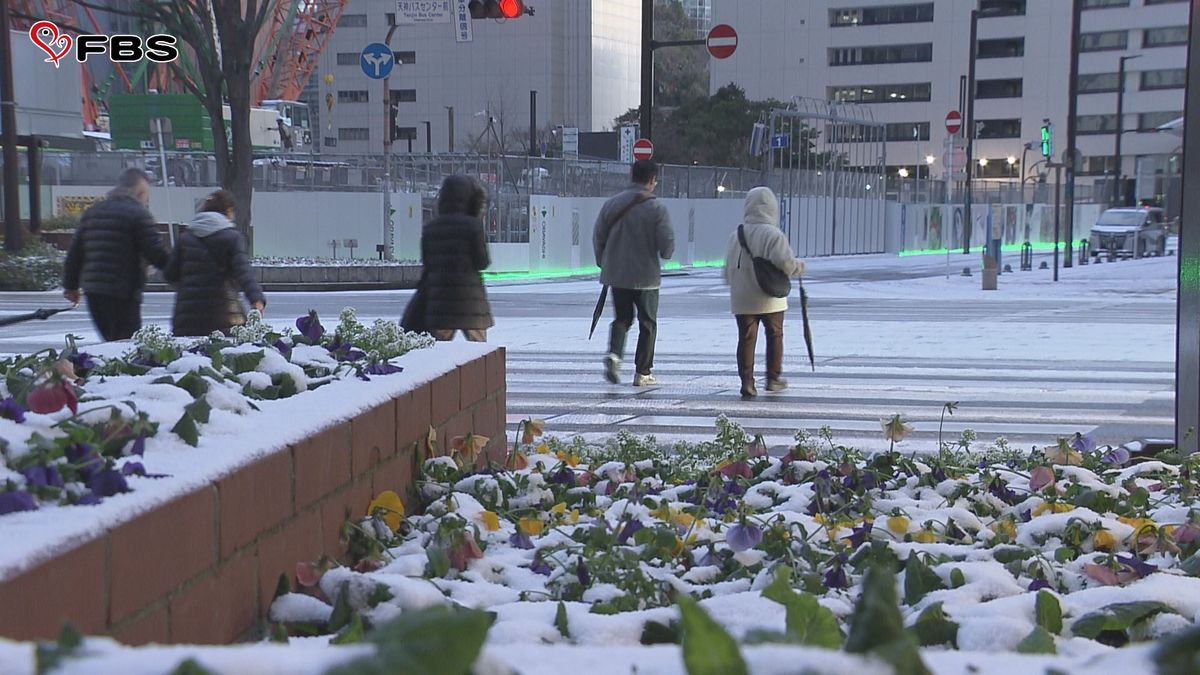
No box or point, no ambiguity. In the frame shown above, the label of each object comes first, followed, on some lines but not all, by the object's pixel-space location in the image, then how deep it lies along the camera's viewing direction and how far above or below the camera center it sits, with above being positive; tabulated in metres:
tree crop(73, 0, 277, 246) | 21.58 +2.20
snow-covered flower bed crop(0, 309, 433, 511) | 2.43 -0.48
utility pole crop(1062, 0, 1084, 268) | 33.66 +2.14
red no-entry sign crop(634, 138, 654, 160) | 24.16 +0.89
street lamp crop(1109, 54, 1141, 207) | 61.00 +1.54
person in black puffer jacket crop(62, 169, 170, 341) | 8.55 -0.38
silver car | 45.28 -1.17
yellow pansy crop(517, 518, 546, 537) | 3.72 -0.90
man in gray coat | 10.84 -0.41
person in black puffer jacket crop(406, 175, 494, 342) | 8.79 -0.40
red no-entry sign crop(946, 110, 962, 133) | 38.91 +2.28
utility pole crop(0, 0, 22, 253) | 23.95 +0.99
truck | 39.59 +2.24
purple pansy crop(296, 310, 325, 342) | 4.94 -0.48
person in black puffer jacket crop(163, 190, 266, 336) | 8.28 -0.47
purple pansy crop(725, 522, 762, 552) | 3.29 -0.82
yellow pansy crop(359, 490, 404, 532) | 3.61 -0.83
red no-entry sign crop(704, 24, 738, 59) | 22.58 +2.61
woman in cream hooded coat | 10.44 -0.67
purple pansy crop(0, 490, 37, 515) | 2.23 -0.50
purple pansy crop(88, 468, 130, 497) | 2.36 -0.50
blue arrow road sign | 24.47 +2.48
